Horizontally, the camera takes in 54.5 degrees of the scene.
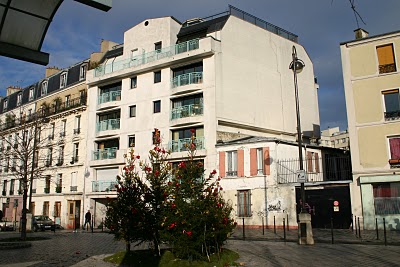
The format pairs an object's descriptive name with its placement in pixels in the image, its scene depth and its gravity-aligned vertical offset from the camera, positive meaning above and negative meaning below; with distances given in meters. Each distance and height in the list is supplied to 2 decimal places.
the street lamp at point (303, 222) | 15.20 -0.99
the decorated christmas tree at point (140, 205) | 10.87 -0.17
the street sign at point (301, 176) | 15.70 +0.82
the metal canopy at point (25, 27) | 4.61 +2.14
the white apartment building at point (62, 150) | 38.31 +5.13
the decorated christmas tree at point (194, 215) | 9.72 -0.44
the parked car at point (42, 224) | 32.19 -1.96
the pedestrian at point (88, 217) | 32.59 -1.45
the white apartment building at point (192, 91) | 30.59 +9.28
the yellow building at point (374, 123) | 21.55 +4.18
